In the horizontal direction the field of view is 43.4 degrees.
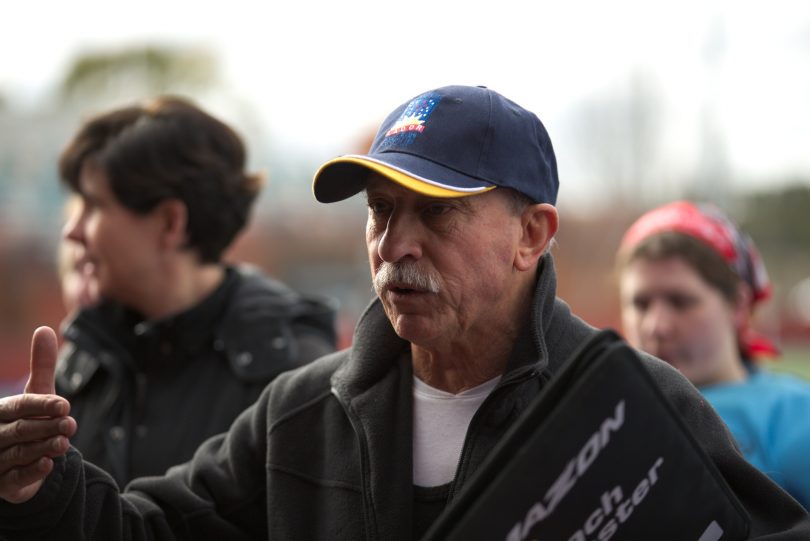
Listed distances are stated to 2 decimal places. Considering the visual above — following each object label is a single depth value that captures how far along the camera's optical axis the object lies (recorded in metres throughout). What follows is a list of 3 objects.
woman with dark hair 3.25
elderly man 2.17
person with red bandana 3.38
